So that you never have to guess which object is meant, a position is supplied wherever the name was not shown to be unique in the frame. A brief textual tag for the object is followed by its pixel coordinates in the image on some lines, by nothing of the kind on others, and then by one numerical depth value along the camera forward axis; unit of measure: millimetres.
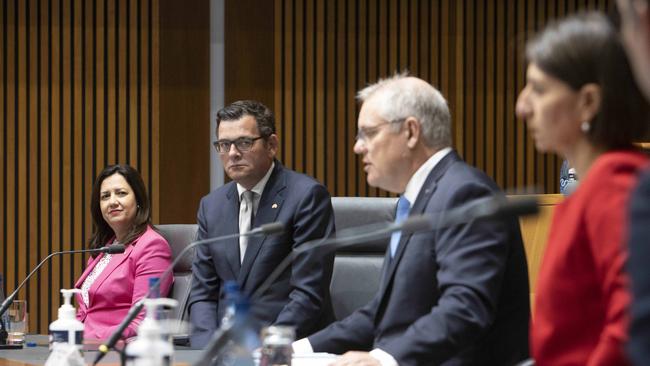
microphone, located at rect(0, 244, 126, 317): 5846
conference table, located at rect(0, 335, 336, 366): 4398
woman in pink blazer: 7417
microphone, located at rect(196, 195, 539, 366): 2624
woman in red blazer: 2490
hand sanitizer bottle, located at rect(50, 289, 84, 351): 4441
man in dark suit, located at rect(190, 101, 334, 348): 6446
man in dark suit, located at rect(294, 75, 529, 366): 4144
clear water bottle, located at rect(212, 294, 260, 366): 2841
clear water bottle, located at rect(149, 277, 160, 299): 3721
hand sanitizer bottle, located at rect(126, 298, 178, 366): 3167
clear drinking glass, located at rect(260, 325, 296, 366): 3779
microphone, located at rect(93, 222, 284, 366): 3776
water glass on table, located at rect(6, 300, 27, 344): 6204
